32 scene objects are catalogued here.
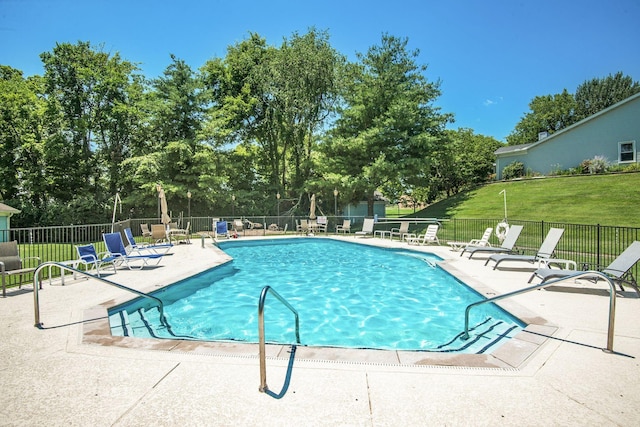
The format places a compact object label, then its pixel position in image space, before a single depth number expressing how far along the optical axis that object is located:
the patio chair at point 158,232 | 14.65
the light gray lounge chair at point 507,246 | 10.56
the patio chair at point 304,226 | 20.79
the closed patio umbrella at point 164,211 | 15.17
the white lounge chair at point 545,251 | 8.66
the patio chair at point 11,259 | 6.67
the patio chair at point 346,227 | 20.29
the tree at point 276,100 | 27.34
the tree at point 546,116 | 55.97
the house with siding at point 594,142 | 22.91
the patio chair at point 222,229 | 19.03
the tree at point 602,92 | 51.97
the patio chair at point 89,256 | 8.23
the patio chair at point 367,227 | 18.02
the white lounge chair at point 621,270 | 6.29
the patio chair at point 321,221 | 21.05
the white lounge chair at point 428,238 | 14.88
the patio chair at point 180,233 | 16.84
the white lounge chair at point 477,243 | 12.13
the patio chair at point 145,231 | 17.48
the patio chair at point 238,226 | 20.54
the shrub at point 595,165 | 22.64
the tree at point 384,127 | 22.52
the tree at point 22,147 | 24.09
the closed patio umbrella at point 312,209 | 20.78
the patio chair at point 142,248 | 11.13
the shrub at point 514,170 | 28.19
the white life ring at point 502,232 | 12.25
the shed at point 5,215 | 14.84
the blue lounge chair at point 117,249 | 9.28
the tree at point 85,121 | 25.14
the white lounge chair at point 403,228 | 17.12
